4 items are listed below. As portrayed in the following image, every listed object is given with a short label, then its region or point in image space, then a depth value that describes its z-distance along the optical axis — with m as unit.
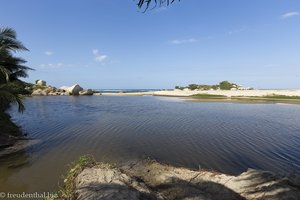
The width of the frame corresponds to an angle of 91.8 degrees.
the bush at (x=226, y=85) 50.53
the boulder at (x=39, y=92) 42.09
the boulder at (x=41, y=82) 49.42
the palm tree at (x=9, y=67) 8.28
